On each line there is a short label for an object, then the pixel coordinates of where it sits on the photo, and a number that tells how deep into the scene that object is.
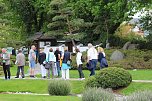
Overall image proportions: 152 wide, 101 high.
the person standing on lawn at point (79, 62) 24.68
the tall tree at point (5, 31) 33.99
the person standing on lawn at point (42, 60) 26.33
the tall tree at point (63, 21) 42.63
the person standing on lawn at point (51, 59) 25.61
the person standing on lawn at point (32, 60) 26.56
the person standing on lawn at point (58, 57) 26.97
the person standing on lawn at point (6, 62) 25.18
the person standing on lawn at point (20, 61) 26.33
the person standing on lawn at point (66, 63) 24.64
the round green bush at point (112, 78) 20.91
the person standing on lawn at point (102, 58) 24.11
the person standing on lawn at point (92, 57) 23.73
